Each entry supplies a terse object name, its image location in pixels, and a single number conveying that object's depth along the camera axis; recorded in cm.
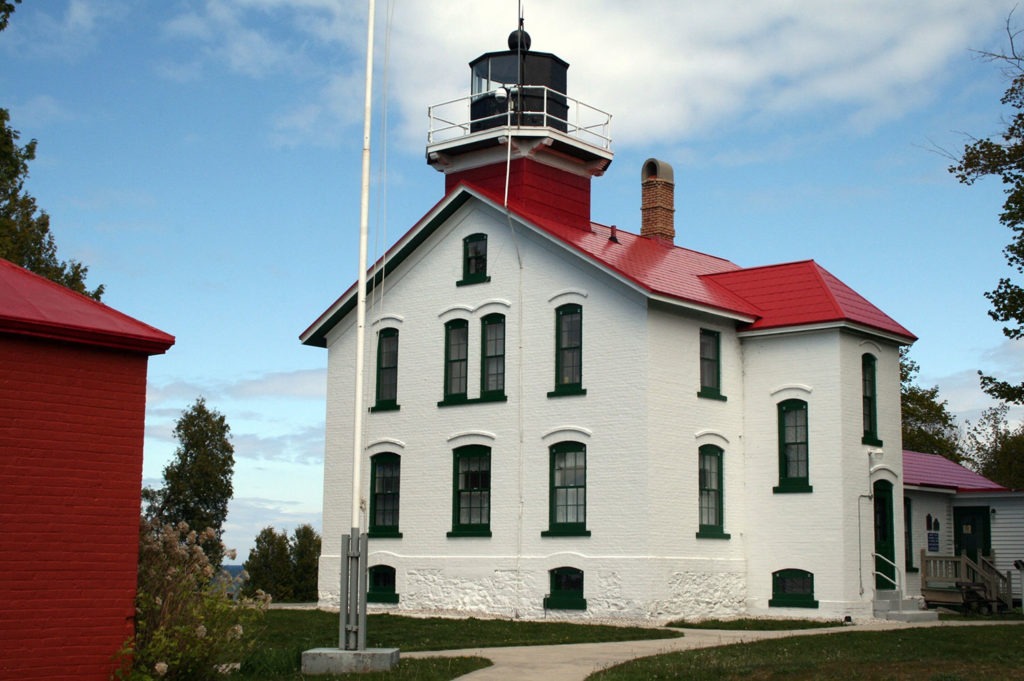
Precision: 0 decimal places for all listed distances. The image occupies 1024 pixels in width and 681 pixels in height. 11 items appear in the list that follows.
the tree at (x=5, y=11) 1831
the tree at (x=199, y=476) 3603
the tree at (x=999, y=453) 5241
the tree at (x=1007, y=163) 1898
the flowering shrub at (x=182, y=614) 1248
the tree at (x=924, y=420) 4900
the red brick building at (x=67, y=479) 1174
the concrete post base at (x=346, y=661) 1423
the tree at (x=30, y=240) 3319
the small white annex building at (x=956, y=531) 2883
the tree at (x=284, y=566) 3334
